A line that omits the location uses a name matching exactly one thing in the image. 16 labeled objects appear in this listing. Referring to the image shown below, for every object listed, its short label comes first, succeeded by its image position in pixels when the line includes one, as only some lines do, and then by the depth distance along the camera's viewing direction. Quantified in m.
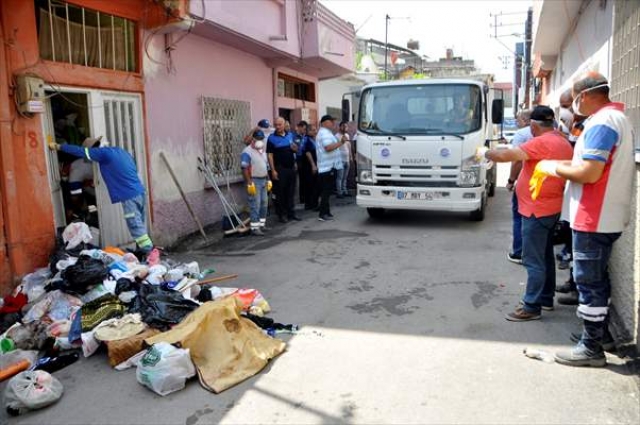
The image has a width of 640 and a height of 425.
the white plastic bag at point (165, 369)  3.32
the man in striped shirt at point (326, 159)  9.27
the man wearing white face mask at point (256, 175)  8.22
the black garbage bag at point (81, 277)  4.65
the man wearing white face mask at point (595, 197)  3.21
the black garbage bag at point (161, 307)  4.11
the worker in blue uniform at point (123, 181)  5.75
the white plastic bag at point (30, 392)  3.14
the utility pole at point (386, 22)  23.64
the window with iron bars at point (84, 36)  5.48
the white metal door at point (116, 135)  6.17
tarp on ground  3.49
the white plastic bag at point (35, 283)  4.76
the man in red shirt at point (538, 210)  4.01
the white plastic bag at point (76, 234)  5.32
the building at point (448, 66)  31.52
